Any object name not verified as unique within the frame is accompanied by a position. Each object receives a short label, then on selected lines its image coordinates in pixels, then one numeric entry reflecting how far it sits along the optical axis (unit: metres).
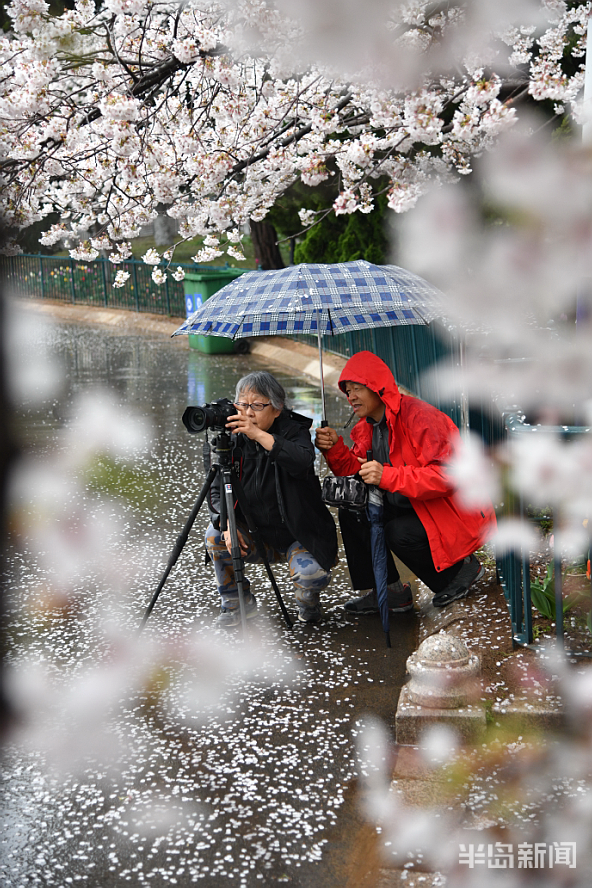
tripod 4.09
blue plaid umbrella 4.11
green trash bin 15.73
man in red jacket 3.99
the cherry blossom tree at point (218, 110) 5.70
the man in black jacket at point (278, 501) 4.15
